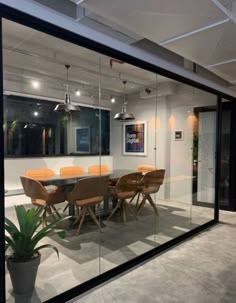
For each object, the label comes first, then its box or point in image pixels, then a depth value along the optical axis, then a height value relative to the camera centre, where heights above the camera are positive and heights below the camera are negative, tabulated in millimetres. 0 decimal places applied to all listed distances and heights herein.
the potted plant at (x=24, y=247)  2053 -893
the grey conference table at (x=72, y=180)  3089 -466
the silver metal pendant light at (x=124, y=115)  4038 +518
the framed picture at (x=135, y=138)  4207 +133
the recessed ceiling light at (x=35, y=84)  3290 +844
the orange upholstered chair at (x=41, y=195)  2661 -585
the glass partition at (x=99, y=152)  2576 -98
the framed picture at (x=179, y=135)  5045 +212
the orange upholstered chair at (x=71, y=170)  3404 -361
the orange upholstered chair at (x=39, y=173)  2765 -330
